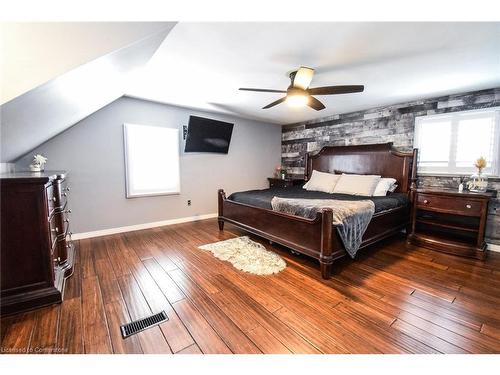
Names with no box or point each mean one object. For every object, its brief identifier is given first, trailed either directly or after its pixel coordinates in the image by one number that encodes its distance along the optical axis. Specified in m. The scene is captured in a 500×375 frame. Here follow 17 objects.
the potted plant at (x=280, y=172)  5.57
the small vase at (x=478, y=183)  2.86
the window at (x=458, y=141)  2.97
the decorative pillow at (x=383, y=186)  3.48
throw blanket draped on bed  2.33
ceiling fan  2.23
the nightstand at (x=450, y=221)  2.72
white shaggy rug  2.43
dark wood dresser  1.64
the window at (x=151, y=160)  3.73
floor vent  1.50
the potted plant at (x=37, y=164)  2.51
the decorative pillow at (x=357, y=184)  3.54
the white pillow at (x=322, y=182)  4.01
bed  2.30
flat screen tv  4.26
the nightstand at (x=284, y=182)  5.02
